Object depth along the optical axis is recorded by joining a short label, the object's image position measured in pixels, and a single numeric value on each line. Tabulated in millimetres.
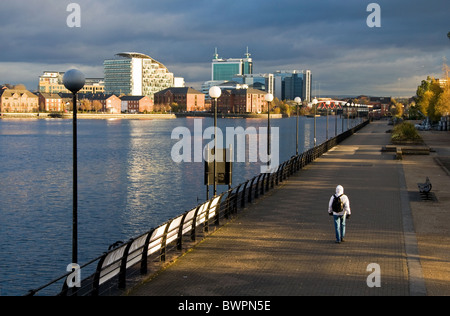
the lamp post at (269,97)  31219
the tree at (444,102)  81988
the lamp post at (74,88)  11555
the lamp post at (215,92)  21547
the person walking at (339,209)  16062
